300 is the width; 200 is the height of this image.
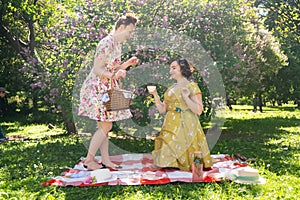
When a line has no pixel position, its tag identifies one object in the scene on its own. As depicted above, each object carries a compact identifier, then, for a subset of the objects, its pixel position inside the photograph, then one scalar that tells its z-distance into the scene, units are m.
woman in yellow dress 4.20
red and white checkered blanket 3.67
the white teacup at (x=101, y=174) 3.75
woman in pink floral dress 4.16
